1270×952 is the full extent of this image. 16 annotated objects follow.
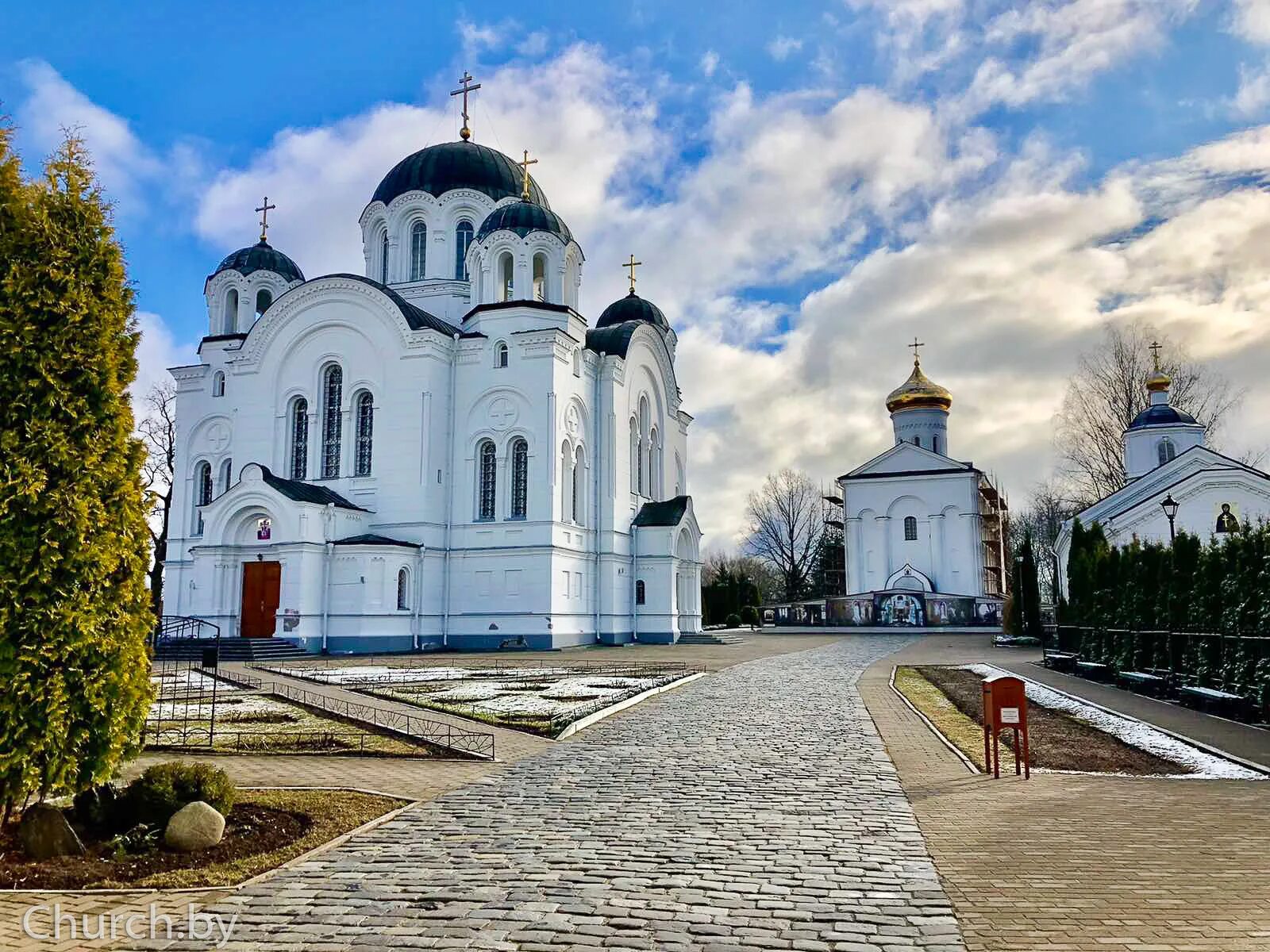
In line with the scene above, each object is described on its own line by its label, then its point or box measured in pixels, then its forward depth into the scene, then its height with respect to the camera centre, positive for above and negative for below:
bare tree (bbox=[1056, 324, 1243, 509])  51.44 +10.04
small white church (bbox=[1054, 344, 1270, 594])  37.38 +4.28
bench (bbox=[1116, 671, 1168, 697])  17.39 -1.32
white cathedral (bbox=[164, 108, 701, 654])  32.06 +5.92
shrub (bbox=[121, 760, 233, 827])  7.36 -1.33
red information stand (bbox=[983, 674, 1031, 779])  10.01 -1.02
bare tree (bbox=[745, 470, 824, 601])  81.10 +6.43
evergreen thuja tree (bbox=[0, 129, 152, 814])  7.05 +0.87
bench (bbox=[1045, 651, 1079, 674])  23.86 -1.28
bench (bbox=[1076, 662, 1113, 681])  21.14 -1.34
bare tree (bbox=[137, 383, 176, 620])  43.66 +6.92
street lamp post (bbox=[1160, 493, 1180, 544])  29.61 +3.21
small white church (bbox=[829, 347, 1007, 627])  57.06 +4.54
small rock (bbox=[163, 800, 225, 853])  6.99 -1.52
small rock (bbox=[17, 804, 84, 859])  6.76 -1.51
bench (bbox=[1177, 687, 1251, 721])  14.17 -1.40
